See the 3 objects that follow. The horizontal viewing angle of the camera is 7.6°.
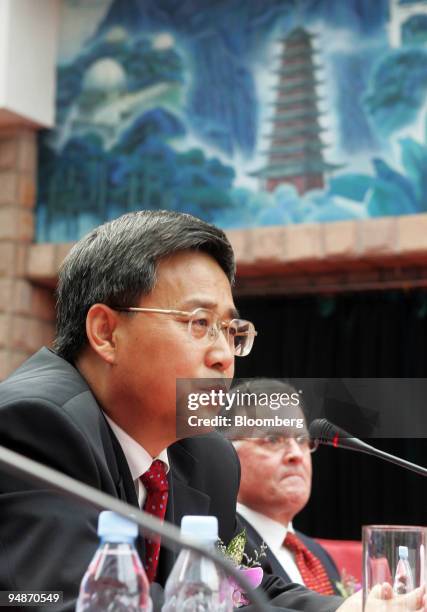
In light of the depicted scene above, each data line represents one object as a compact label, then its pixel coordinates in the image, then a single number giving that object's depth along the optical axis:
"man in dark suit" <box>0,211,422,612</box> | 3.42
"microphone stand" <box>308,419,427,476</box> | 3.51
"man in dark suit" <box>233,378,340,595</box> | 4.94
